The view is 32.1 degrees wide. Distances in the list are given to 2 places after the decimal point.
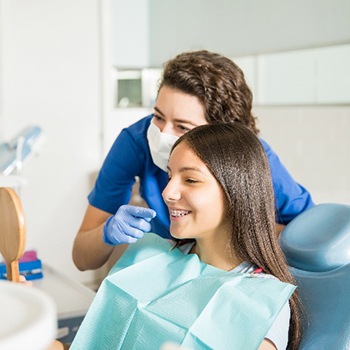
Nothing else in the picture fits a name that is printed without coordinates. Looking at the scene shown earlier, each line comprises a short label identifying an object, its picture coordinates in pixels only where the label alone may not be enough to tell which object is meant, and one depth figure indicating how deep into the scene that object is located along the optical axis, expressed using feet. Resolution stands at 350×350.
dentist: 5.28
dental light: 7.20
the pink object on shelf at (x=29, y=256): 6.79
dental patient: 4.07
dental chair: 4.19
